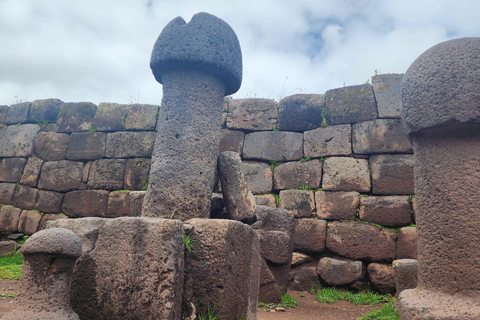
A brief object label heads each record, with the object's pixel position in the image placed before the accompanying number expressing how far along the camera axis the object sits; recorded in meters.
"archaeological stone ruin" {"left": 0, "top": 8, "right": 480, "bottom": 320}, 2.29
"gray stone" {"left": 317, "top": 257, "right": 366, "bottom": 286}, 5.77
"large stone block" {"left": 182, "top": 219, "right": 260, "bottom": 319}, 2.65
